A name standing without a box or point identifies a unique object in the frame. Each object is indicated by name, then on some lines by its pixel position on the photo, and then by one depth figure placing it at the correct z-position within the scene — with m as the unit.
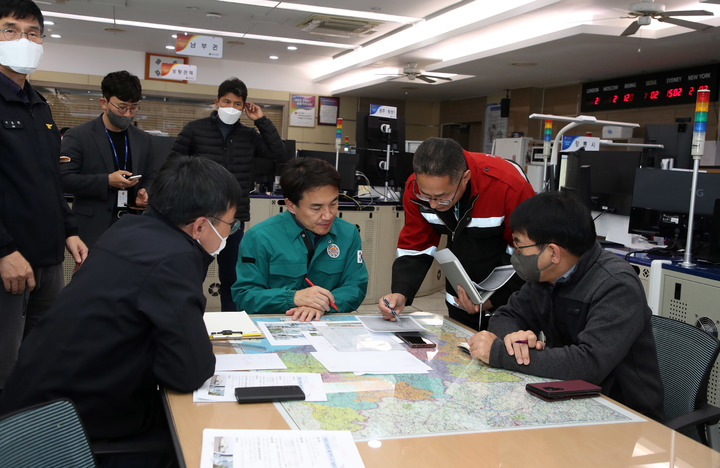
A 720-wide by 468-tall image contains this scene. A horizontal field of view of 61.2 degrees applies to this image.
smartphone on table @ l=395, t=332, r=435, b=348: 1.82
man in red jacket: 2.14
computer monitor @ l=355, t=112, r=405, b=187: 6.21
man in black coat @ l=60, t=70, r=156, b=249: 3.02
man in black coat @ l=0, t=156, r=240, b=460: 1.32
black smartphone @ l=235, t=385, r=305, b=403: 1.32
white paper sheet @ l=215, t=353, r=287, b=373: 1.54
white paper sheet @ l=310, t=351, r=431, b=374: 1.57
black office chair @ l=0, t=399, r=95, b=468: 0.99
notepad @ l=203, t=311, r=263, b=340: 1.81
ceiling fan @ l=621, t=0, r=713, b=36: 5.12
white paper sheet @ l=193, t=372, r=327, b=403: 1.35
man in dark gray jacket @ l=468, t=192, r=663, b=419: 1.60
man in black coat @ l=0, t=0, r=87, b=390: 2.04
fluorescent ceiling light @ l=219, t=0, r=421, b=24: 7.04
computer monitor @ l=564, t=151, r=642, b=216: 3.92
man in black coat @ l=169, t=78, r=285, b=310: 3.73
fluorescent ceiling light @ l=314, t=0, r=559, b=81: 6.57
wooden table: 1.11
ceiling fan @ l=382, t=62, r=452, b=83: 9.28
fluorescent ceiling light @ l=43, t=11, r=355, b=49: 8.23
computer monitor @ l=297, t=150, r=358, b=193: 5.74
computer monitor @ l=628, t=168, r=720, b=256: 3.29
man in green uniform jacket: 2.22
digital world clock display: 7.32
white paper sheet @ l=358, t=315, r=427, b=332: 2.01
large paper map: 1.24
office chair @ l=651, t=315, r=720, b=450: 1.61
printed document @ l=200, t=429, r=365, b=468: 1.05
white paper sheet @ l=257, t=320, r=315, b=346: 1.79
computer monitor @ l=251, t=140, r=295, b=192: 5.74
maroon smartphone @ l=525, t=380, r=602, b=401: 1.44
